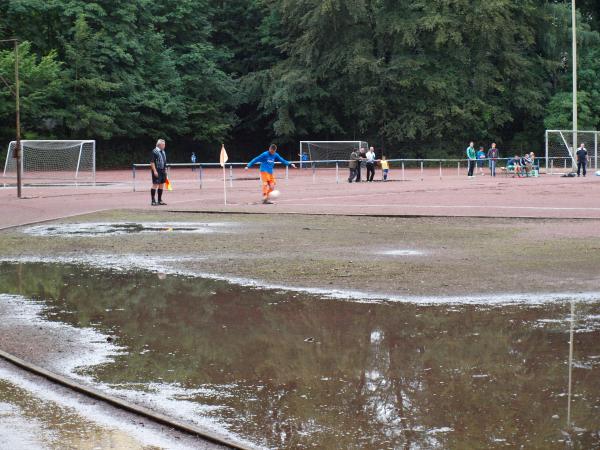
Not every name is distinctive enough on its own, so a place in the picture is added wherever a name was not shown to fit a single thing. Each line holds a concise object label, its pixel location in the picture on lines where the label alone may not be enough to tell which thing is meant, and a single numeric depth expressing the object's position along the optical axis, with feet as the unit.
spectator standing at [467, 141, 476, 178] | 153.90
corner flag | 94.79
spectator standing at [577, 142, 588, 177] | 150.30
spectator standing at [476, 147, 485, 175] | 169.89
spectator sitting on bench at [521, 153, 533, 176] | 154.92
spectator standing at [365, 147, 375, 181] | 141.18
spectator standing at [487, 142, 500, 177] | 157.58
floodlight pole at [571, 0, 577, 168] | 151.72
